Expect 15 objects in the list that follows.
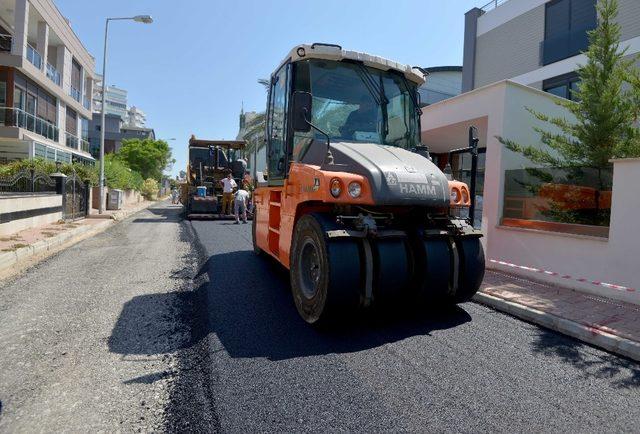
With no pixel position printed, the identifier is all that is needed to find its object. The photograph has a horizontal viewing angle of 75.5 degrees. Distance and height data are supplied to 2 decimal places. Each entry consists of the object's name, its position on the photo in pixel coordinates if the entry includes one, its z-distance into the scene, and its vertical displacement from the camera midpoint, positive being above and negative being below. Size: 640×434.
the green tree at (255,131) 30.84 +5.51
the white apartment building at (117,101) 121.12 +30.67
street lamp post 17.14 +4.76
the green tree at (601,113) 6.83 +1.82
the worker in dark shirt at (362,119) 5.10 +1.11
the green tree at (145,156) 55.44 +5.58
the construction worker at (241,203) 14.76 -0.04
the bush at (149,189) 38.63 +0.78
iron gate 13.35 -0.12
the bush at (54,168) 14.33 +0.92
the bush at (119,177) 22.12 +1.13
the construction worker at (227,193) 16.78 +0.34
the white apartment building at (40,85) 21.05 +6.27
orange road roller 4.04 +0.13
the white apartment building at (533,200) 5.71 +0.30
